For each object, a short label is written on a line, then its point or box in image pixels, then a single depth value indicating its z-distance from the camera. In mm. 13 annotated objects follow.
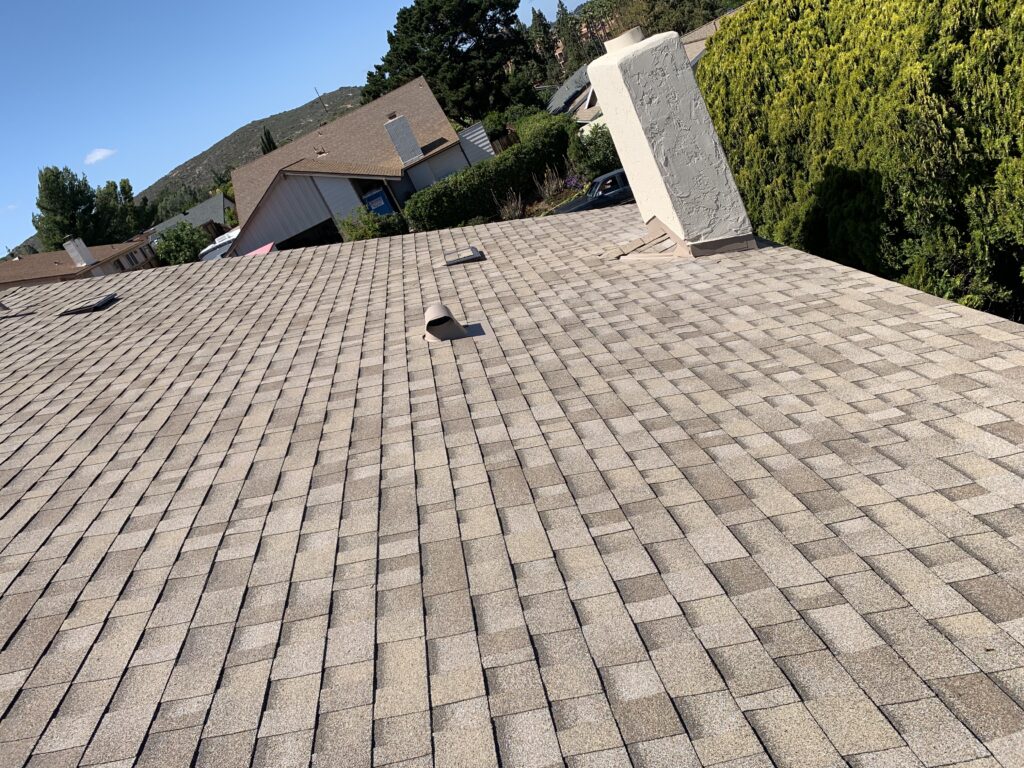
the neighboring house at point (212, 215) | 68500
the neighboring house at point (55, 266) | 46000
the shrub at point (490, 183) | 36031
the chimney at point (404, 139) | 38219
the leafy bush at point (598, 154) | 34312
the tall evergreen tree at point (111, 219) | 65938
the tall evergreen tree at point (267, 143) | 93369
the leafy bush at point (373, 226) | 34812
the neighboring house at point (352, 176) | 38906
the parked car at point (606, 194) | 23219
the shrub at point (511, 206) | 34594
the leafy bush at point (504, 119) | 49312
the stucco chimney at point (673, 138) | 9336
